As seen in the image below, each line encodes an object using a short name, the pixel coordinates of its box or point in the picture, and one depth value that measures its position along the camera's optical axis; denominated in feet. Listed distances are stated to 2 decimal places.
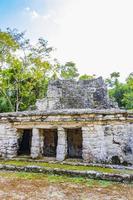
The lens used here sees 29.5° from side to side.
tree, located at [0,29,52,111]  72.43
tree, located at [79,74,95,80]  98.46
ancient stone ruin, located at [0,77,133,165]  26.09
